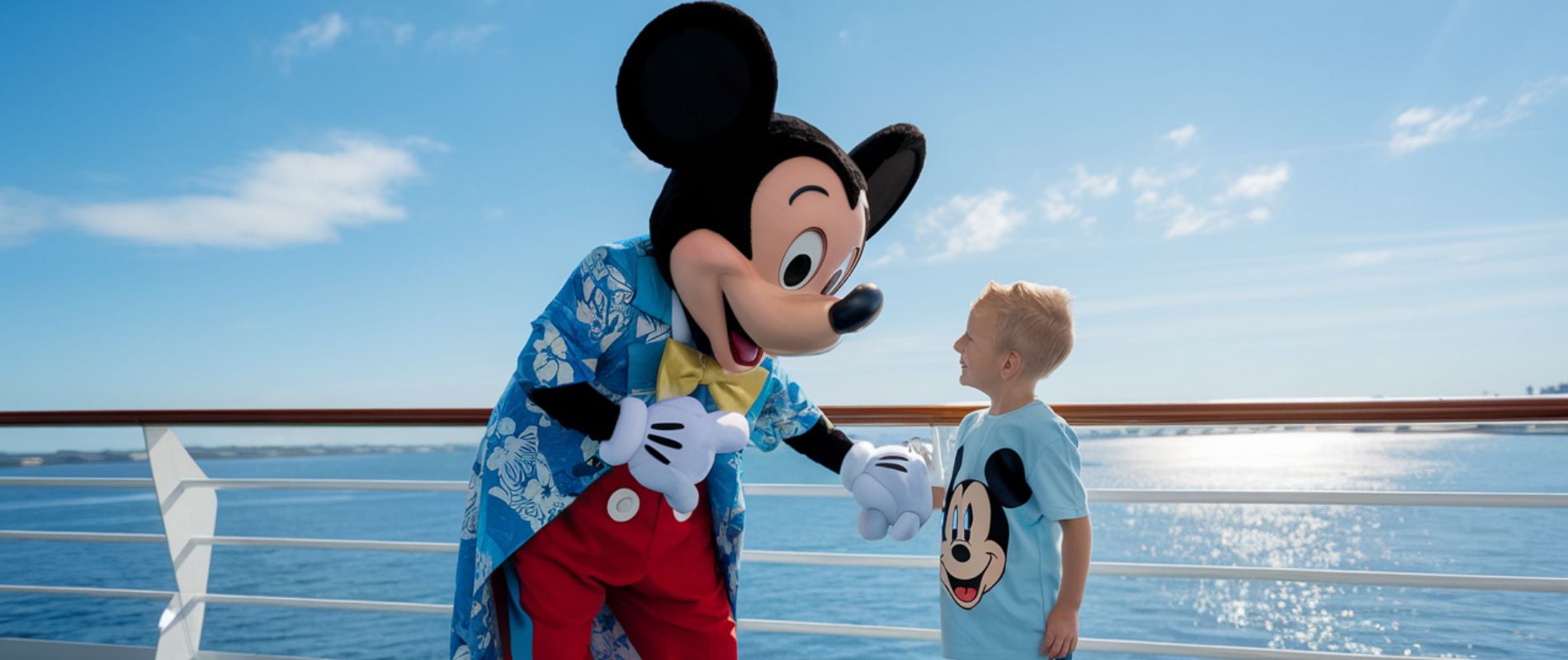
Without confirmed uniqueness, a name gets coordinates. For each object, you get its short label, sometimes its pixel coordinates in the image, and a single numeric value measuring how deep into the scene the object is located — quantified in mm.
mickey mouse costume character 1164
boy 1219
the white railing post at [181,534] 2252
